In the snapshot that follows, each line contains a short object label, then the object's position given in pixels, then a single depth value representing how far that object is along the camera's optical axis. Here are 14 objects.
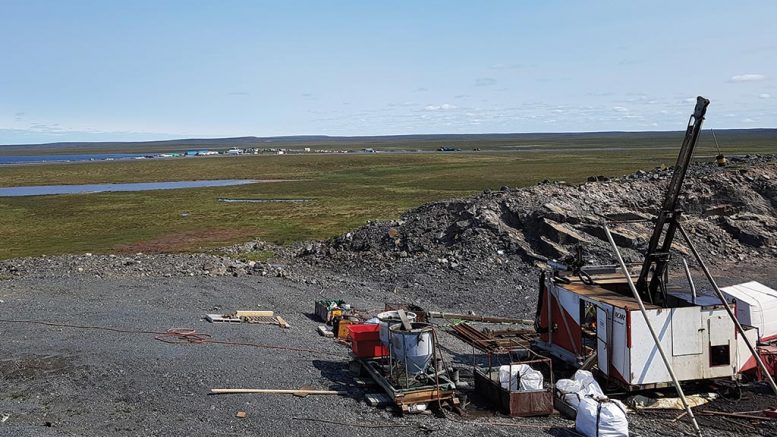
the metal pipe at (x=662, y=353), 12.06
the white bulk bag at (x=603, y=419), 12.05
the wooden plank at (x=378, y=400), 13.63
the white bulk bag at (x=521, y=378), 13.76
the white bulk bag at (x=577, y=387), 13.55
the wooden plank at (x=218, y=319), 19.51
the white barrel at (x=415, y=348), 13.59
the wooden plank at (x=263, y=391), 13.81
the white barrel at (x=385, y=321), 14.51
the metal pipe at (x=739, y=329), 12.88
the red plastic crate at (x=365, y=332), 15.09
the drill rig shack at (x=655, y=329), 13.73
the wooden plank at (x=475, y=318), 21.66
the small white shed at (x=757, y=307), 16.61
